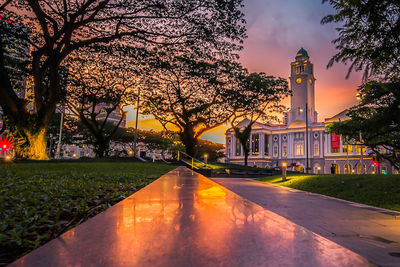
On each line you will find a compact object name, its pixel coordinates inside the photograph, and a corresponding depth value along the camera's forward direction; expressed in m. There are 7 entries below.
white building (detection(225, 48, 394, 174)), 61.31
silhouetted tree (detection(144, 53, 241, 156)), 24.73
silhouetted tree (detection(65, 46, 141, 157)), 20.20
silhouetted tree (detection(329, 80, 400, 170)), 14.13
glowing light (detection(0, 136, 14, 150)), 13.42
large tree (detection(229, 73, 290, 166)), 27.25
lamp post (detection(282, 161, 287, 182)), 15.64
